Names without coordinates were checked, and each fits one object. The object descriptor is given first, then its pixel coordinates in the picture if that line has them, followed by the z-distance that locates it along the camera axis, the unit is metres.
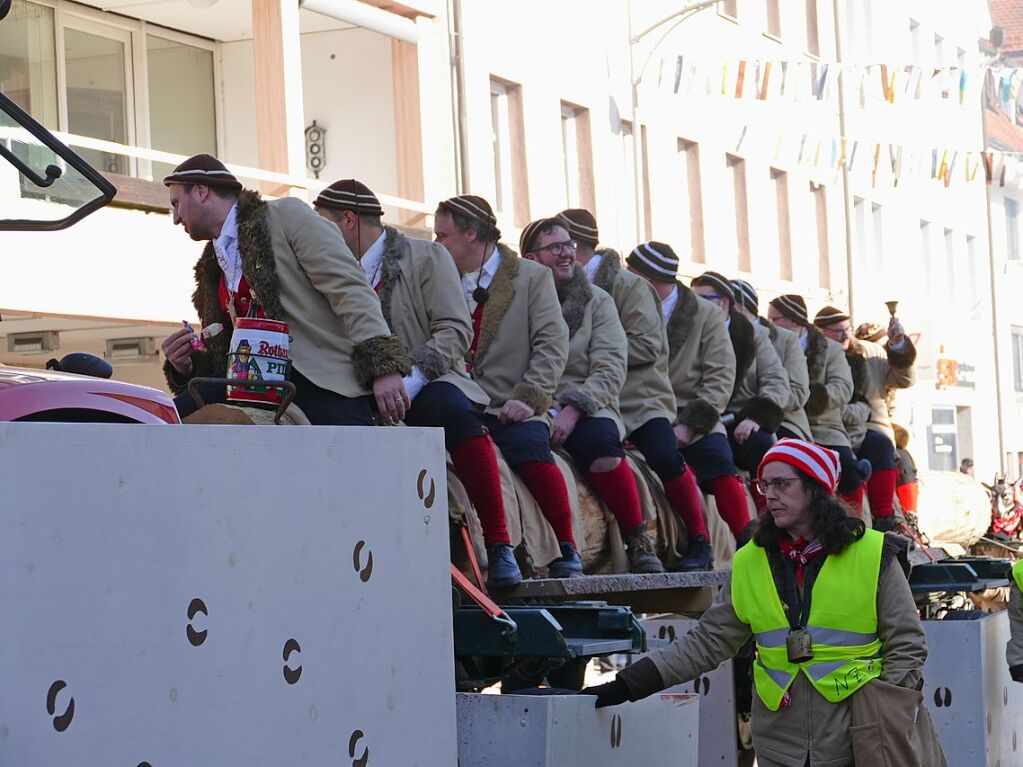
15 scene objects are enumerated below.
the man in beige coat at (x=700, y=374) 15.02
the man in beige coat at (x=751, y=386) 16.28
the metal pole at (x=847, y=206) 45.83
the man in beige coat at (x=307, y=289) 9.81
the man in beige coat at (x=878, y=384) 19.73
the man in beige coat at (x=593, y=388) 13.18
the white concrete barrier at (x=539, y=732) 9.14
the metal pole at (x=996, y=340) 55.31
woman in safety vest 9.94
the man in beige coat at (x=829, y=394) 18.36
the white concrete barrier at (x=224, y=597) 5.87
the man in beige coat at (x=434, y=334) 10.98
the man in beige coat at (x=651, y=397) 14.24
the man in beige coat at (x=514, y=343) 12.07
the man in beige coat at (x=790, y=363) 17.30
